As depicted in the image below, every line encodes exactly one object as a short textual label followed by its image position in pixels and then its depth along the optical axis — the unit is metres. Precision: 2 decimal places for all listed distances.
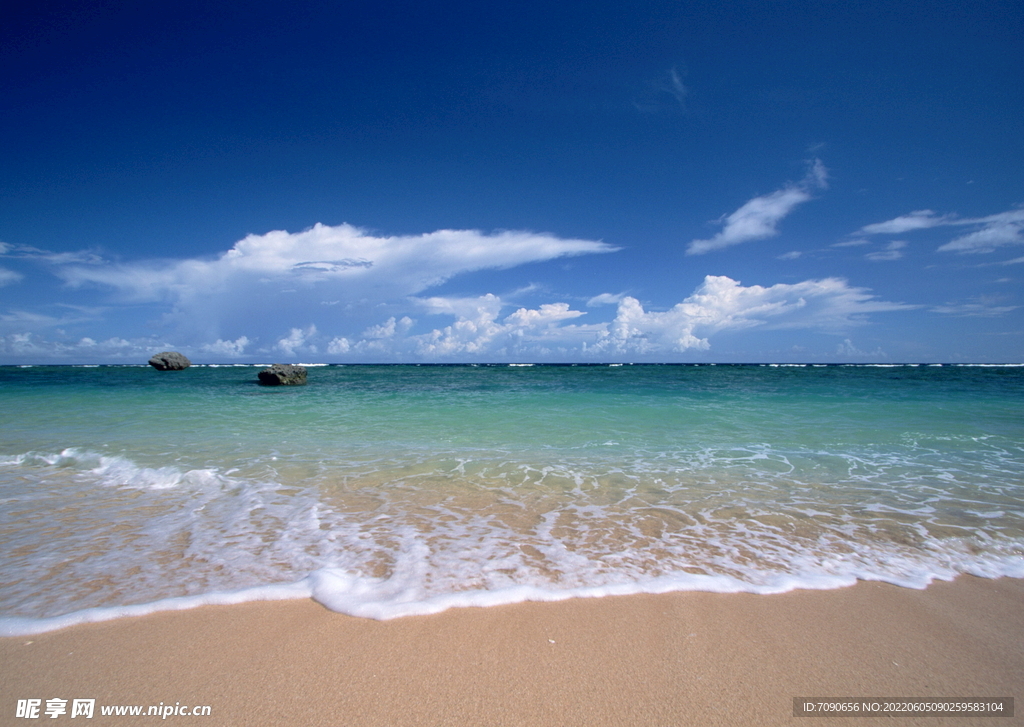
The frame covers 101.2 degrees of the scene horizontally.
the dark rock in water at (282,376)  26.16
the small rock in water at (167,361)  47.53
